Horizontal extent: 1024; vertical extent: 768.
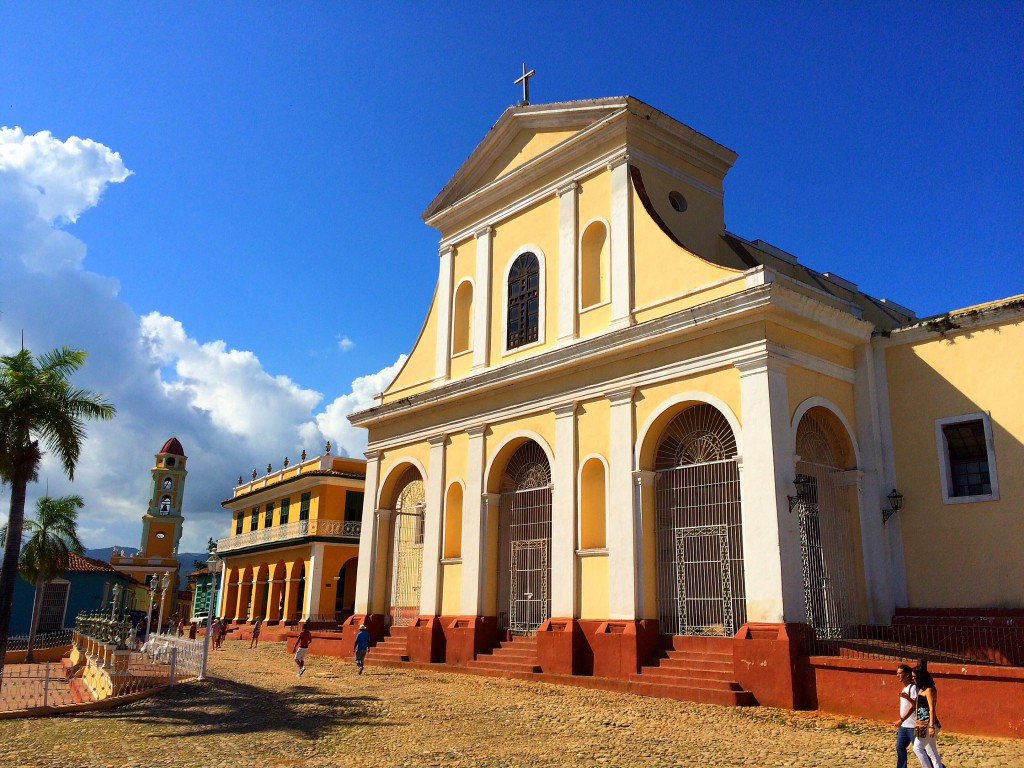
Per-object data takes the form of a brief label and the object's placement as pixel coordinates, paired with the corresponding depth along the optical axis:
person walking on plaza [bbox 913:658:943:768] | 6.96
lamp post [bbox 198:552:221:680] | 15.88
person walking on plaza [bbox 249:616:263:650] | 27.72
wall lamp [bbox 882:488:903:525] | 13.88
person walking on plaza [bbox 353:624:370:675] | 16.86
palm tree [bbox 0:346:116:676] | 15.34
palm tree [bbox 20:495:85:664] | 31.33
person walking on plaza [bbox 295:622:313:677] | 16.61
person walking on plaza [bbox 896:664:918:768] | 7.27
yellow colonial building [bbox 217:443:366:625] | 31.17
